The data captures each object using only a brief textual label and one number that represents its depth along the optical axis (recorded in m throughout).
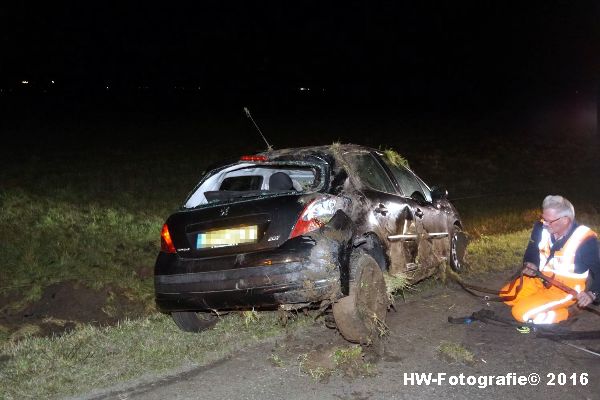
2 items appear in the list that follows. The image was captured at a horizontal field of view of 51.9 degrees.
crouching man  4.98
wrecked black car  4.48
